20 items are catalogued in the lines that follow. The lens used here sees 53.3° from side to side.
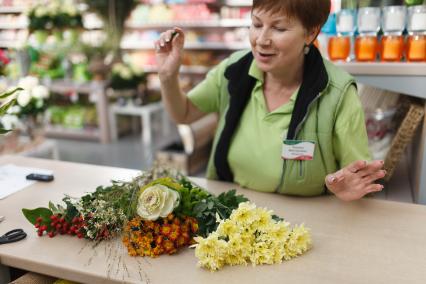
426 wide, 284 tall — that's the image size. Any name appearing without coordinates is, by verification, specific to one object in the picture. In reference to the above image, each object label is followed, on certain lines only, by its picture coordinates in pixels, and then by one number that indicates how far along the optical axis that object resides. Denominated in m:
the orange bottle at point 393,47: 1.92
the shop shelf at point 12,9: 7.89
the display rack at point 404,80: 1.81
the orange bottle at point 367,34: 1.96
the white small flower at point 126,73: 5.93
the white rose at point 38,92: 3.53
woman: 1.48
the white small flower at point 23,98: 3.05
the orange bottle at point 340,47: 2.07
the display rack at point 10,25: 7.91
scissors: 1.34
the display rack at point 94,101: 5.96
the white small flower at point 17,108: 2.99
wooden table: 1.14
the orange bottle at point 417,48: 1.85
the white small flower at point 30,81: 2.58
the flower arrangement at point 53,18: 5.71
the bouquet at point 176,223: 1.18
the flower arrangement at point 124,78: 5.91
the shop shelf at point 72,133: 6.19
